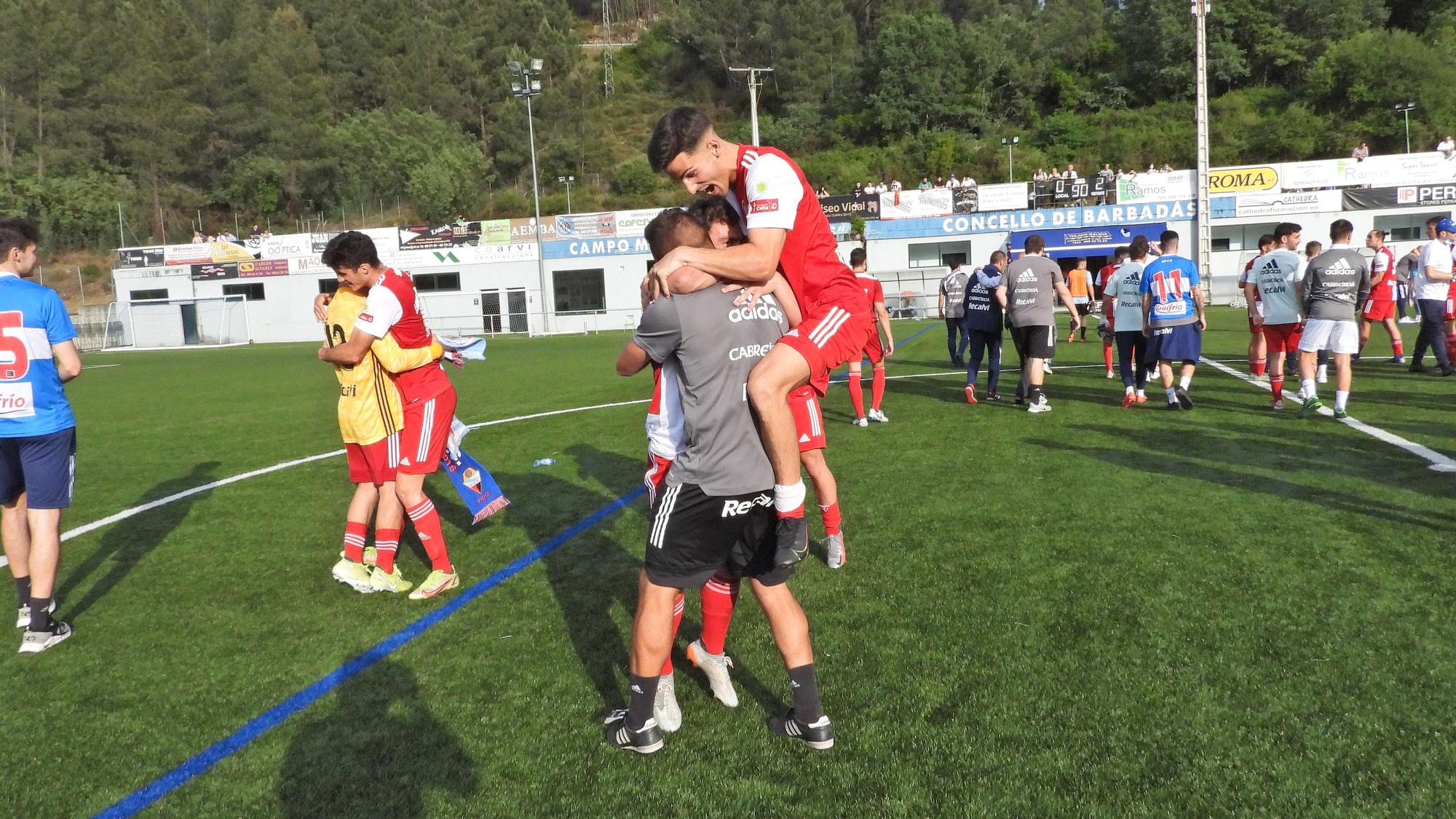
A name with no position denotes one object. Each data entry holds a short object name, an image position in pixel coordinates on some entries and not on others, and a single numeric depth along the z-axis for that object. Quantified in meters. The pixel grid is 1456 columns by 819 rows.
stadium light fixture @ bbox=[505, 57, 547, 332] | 31.97
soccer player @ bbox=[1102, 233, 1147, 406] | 10.24
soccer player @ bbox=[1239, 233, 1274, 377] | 10.52
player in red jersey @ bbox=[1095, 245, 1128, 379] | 12.64
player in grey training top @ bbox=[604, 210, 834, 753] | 2.88
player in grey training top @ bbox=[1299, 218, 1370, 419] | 8.29
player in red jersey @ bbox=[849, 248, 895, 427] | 9.57
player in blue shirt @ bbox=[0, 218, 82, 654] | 4.18
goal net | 39.44
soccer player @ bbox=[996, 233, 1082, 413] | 9.82
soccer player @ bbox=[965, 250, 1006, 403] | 10.34
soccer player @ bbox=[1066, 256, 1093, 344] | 19.66
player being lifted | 2.90
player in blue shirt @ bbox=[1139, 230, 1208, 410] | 9.53
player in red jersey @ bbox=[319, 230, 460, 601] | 4.66
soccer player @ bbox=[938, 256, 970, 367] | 14.29
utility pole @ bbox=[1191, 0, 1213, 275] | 27.95
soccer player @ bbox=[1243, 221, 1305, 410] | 9.30
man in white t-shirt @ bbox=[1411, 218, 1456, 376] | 10.73
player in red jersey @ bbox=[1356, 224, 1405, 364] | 12.30
